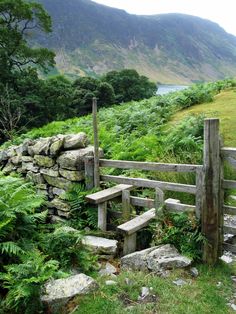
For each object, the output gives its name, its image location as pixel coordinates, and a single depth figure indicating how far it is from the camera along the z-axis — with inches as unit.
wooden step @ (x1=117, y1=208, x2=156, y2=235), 203.2
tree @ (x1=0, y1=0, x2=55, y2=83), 1050.1
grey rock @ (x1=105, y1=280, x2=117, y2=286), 173.6
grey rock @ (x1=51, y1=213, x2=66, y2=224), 259.4
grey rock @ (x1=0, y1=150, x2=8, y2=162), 338.0
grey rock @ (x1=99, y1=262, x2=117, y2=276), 191.0
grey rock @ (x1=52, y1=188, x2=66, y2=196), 266.9
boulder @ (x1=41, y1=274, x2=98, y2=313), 157.9
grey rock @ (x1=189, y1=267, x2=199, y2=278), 183.6
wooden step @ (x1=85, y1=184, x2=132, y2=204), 225.2
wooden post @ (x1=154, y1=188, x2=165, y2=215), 215.6
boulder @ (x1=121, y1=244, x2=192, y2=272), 184.7
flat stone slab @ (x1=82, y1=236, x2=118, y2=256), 209.9
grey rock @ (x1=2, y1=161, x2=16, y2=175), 321.4
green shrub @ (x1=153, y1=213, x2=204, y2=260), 193.8
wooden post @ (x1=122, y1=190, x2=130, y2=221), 235.0
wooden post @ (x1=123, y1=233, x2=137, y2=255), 208.5
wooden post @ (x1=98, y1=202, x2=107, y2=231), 233.3
